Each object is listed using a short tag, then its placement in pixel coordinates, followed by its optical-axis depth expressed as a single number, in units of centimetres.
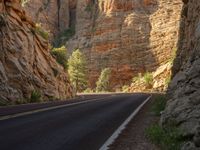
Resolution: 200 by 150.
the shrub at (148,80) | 7888
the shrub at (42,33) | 4106
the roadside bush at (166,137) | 884
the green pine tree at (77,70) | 7481
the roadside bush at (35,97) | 2878
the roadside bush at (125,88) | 8382
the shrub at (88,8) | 10853
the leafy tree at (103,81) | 8356
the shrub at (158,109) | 1831
